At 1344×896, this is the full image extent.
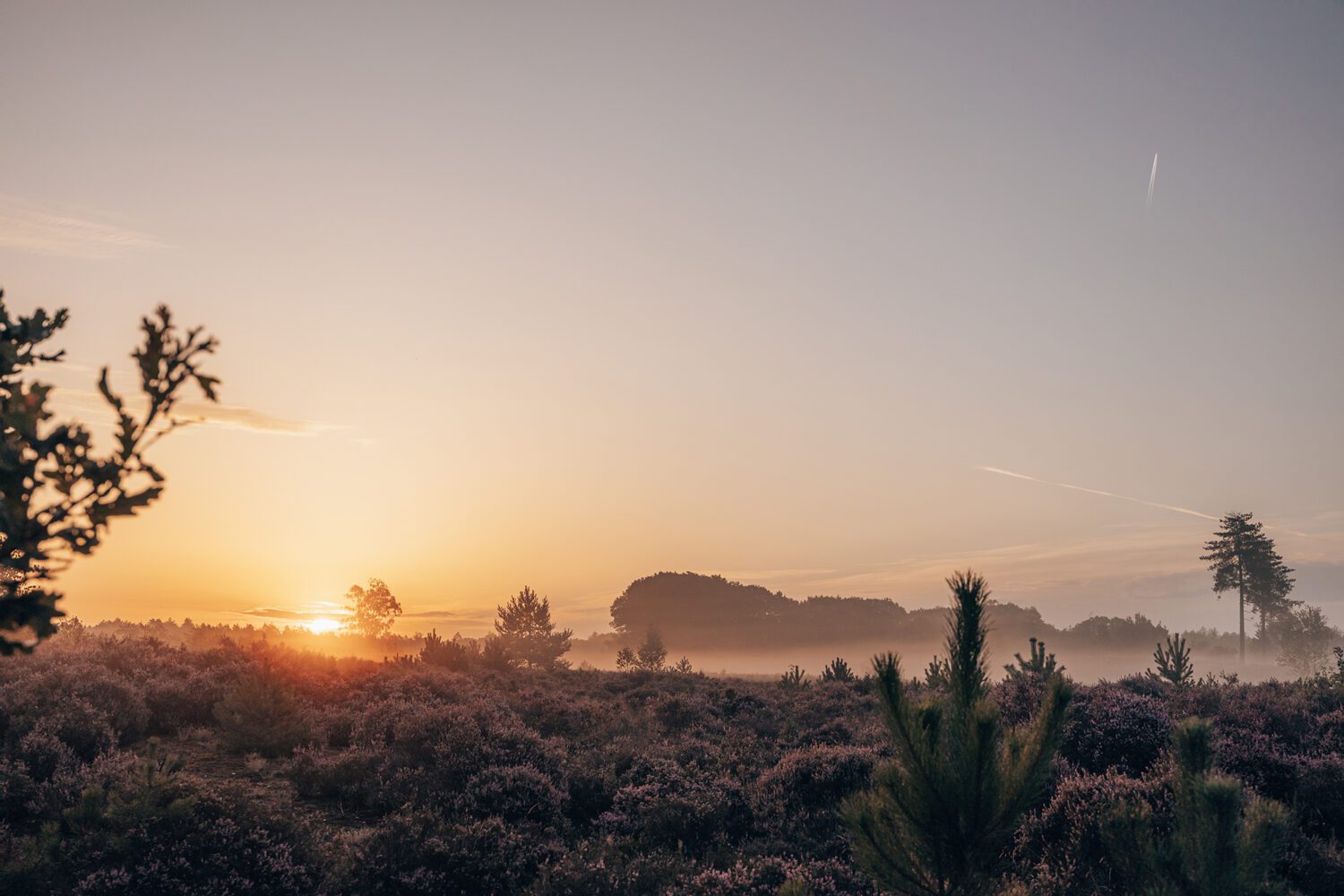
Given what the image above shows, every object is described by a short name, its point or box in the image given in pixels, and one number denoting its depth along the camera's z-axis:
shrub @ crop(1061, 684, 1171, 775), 12.41
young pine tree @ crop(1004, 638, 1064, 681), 20.61
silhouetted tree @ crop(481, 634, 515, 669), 26.38
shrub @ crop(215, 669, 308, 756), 13.51
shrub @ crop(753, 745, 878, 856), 11.06
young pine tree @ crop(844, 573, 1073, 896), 4.82
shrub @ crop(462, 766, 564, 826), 11.26
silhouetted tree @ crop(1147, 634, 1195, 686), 24.97
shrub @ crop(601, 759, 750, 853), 10.83
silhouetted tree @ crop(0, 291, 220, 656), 3.96
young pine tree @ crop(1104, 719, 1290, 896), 4.76
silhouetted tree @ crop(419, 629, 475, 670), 24.73
